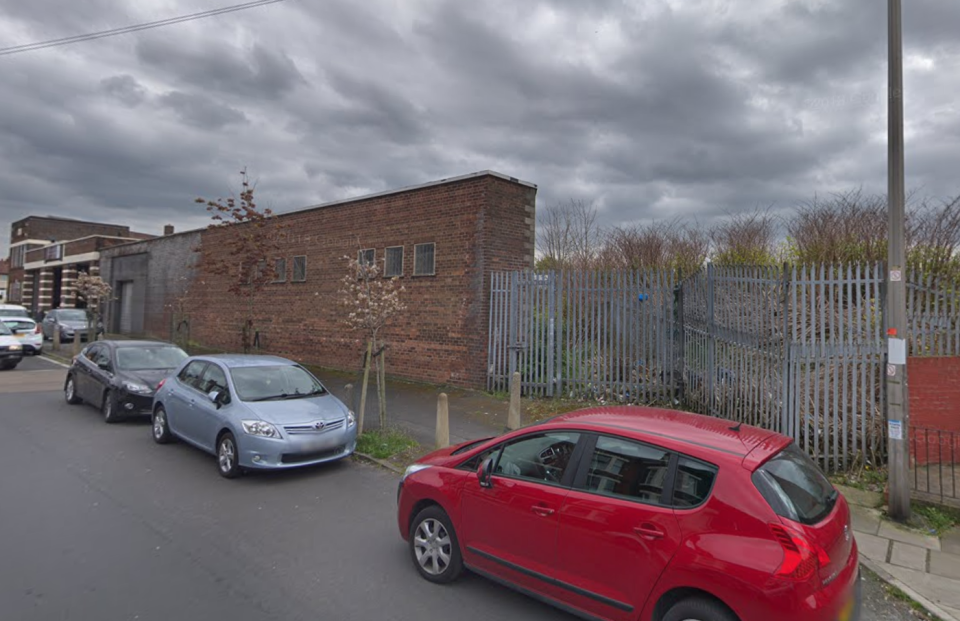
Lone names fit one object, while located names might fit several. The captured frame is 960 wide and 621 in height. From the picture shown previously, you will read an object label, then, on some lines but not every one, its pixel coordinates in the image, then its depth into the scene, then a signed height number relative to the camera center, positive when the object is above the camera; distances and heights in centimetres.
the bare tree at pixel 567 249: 2397 +352
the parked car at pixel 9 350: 1709 -116
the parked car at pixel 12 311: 2398 +15
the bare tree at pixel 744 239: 1622 +333
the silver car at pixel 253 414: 652 -126
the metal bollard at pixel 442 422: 756 -141
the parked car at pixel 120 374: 965 -111
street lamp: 548 +31
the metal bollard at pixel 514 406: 848 -129
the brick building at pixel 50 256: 3588 +443
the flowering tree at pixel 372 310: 859 +20
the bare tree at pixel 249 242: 1391 +207
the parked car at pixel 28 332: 2177 -73
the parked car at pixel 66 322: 2628 -33
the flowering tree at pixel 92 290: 2284 +112
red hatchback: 280 -116
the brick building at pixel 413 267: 1284 +151
